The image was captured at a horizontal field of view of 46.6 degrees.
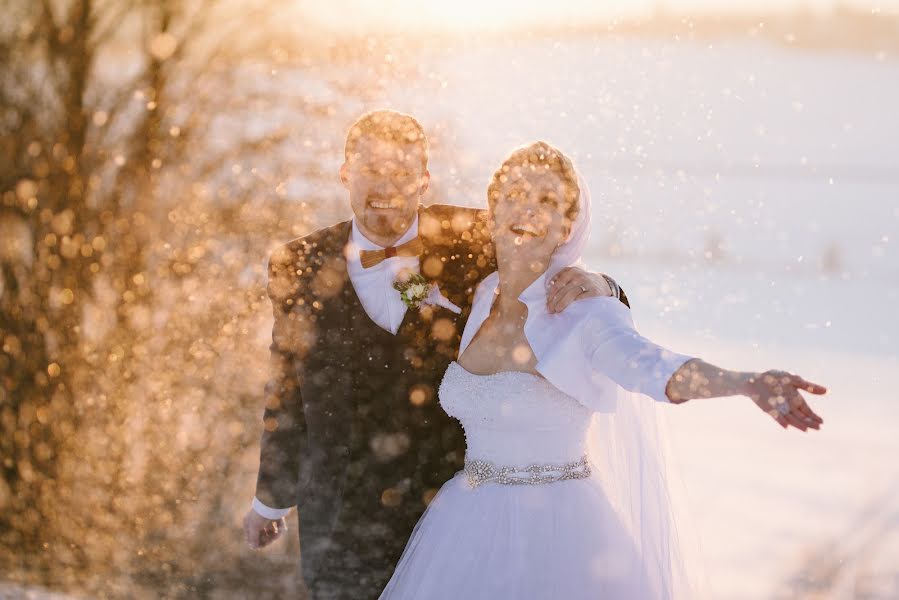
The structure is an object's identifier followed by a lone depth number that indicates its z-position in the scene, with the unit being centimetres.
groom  362
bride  297
